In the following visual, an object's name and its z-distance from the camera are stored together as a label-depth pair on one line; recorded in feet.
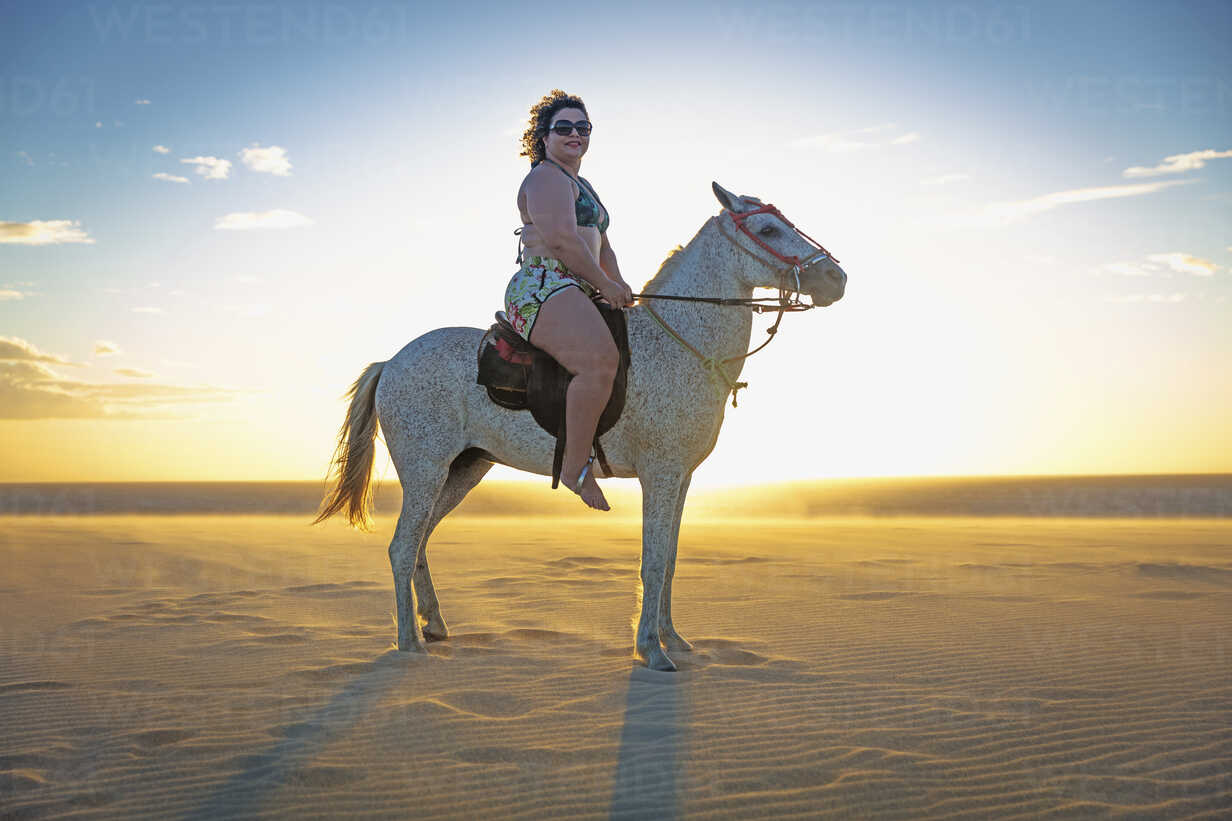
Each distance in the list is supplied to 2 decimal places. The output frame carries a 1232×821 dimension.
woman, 17.42
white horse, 18.37
